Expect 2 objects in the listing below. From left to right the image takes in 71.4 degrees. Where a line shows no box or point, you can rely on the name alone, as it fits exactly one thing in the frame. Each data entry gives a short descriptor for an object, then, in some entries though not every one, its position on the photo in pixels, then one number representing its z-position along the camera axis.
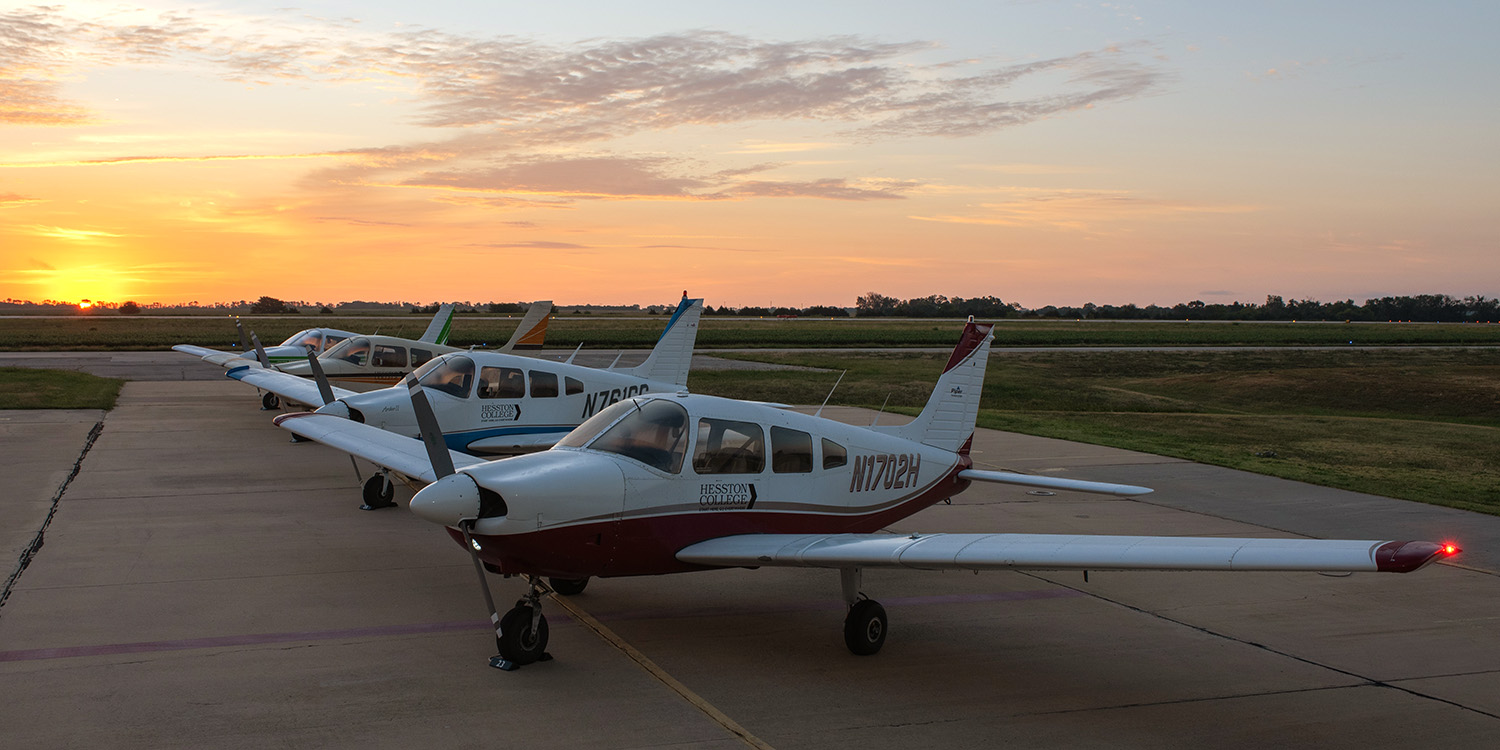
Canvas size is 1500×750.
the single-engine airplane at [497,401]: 14.54
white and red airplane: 6.86
